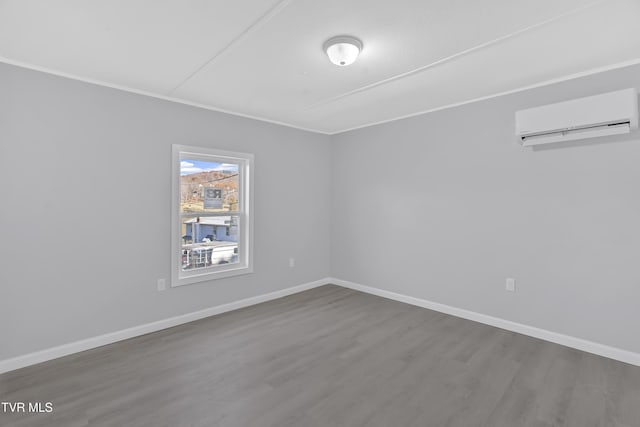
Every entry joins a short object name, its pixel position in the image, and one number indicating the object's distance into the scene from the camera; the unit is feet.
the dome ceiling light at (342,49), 7.21
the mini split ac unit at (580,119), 8.27
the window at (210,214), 11.53
